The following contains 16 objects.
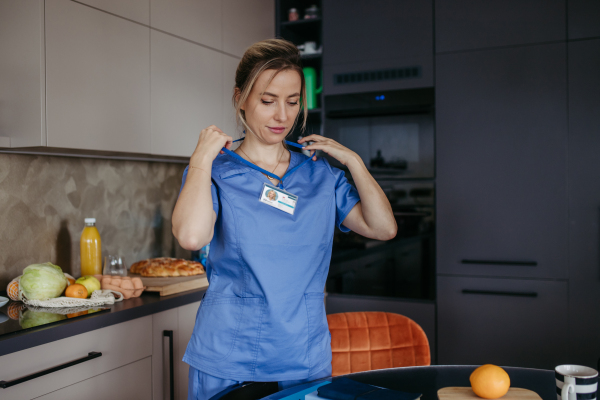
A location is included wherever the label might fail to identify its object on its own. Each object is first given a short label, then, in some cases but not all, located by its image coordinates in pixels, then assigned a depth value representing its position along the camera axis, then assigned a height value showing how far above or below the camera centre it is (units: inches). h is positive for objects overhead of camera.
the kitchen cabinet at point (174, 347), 72.5 -21.7
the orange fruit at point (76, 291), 68.4 -12.3
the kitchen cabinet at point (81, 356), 53.4 -18.7
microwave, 100.7 +15.1
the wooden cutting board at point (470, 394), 34.3 -13.7
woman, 44.1 -3.4
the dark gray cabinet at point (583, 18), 89.3 +33.0
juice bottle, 81.3 -7.6
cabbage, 66.3 -10.7
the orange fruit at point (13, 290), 69.2 -12.1
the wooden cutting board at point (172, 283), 75.8 -12.9
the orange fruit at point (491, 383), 33.3 -12.3
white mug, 31.2 -11.7
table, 38.2 -15.1
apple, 71.2 -11.6
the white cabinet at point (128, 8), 72.7 +29.9
